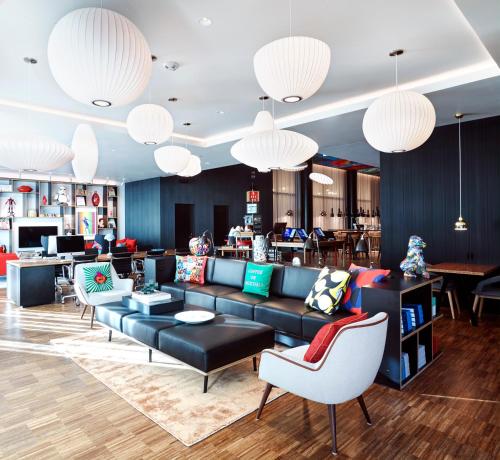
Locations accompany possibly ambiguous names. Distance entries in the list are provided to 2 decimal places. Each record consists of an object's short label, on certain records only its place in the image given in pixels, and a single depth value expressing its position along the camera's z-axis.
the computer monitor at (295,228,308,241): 10.04
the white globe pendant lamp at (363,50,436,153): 3.37
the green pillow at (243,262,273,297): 4.68
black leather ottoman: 2.93
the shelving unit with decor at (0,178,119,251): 11.52
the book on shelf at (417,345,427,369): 3.40
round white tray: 3.47
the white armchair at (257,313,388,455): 2.21
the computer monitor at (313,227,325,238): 10.19
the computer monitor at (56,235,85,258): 6.95
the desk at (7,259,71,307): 6.23
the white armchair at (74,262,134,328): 4.86
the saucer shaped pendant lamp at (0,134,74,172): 3.80
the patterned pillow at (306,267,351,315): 3.74
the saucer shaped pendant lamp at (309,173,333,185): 10.38
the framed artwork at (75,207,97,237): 13.22
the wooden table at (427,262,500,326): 4.91
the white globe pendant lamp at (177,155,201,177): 6.45
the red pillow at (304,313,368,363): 2.32
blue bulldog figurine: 3.58
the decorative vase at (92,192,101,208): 13.71
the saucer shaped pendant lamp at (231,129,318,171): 3.83
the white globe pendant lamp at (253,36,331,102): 2.53
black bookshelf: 3.04
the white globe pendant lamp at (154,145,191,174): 5.21
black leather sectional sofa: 3.80
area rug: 2.60
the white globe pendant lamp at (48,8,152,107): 2.22
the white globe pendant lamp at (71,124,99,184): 4.78
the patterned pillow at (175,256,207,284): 5.65
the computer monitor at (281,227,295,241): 10.19
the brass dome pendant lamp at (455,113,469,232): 6.00
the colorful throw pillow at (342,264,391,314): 3.75
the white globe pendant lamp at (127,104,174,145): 3.96
